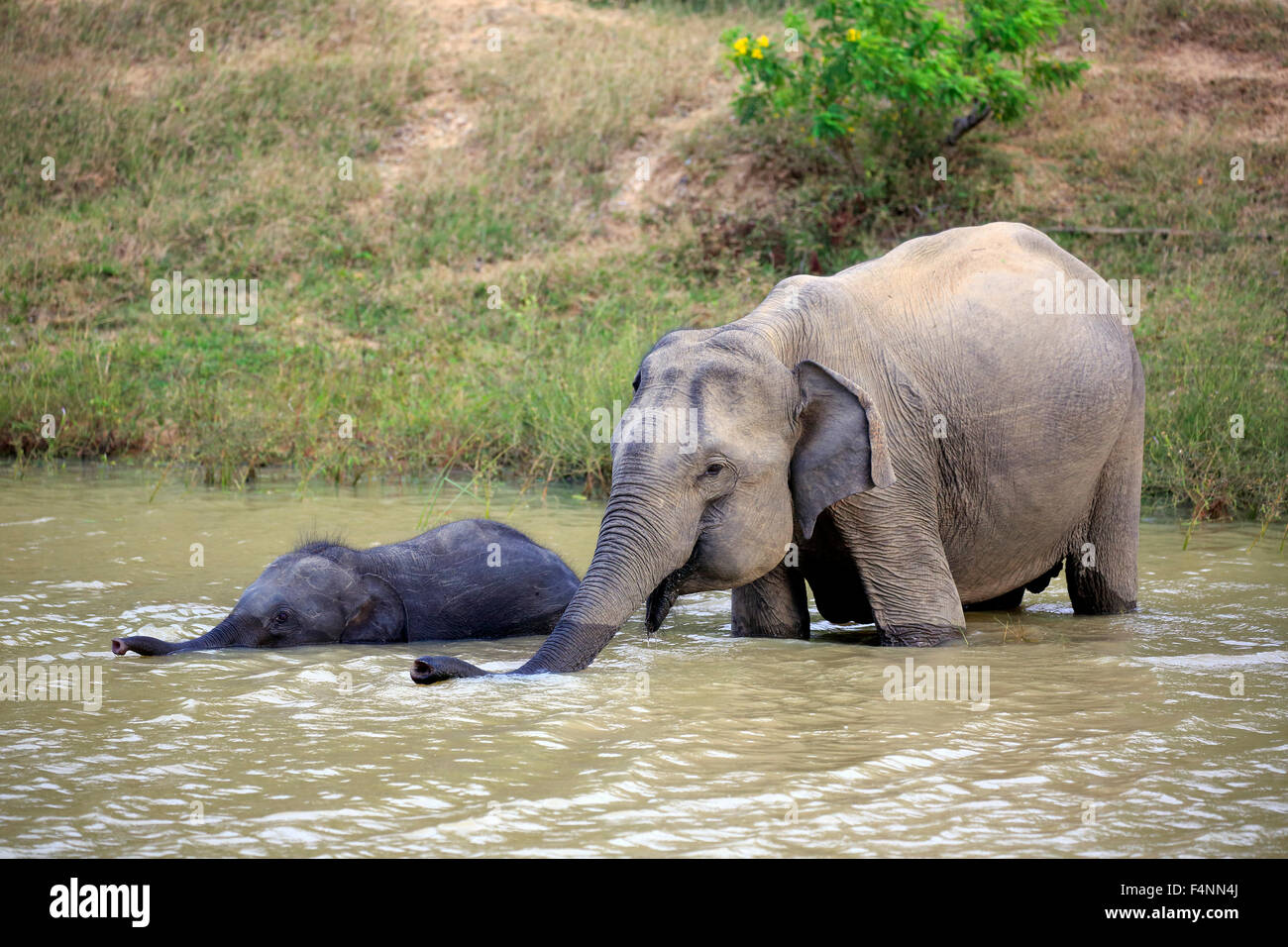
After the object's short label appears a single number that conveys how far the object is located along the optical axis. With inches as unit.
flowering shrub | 711.7
